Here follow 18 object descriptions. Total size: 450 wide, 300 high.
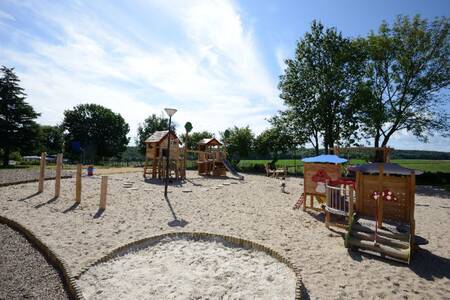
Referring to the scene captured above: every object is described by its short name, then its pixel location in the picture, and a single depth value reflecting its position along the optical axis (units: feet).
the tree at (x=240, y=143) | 118.52
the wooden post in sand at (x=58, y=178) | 35.27
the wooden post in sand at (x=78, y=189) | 33.30
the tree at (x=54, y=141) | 201.29
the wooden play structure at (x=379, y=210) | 20.68
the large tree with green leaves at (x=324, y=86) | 84.38
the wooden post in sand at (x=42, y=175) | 38.27
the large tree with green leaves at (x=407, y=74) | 73.15
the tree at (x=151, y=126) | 185.06
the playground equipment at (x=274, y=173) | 80.72
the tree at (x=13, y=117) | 84.69
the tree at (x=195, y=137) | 154.51
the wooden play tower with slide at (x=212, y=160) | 79.71
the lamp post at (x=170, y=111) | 38.32
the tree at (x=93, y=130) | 177.47
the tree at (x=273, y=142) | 102.22
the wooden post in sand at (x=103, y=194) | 31.09
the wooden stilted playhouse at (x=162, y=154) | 64.69
